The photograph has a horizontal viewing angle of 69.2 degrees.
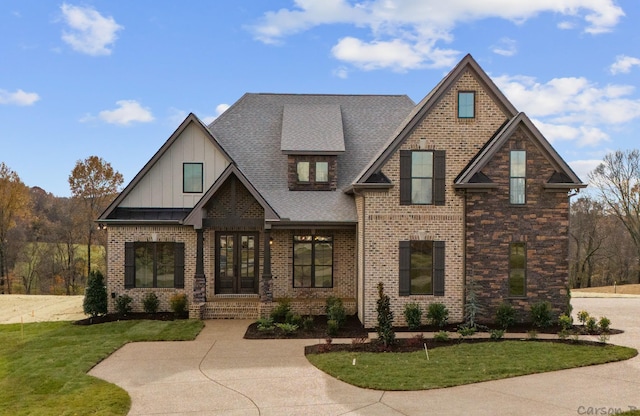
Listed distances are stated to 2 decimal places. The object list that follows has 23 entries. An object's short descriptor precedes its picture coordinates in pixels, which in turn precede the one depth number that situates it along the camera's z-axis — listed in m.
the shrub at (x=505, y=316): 14.28
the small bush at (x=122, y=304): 16.97
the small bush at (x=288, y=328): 13.73
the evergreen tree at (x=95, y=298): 16.52
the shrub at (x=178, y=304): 16.58
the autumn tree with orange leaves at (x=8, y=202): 36.19
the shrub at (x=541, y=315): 14.40
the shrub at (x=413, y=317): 14.45
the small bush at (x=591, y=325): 13.67
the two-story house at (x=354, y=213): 14.80
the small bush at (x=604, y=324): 13.39
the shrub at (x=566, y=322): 13.37
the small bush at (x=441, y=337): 12.75
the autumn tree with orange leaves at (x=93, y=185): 34.88
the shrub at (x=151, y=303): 17.03
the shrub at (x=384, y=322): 12.23
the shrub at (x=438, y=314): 14.59
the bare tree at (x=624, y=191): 41.94
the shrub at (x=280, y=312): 15.58
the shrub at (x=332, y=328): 13.62
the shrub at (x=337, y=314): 14.48
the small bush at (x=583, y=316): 13.66
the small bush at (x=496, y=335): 12.86
